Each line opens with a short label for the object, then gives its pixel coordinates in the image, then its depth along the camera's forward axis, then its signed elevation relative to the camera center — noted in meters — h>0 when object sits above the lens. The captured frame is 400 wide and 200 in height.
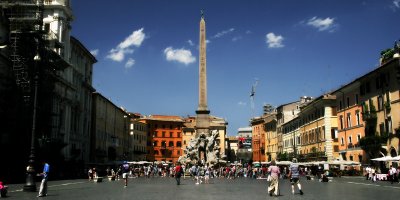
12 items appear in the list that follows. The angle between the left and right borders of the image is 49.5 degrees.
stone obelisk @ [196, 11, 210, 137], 47.84 +7.20
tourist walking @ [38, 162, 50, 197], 16.55 -1.19
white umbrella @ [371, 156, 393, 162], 32.72 -0.63
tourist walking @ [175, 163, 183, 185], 27.02 -1.28
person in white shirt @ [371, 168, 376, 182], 33.44 -1.91
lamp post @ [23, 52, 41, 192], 18.69 -0.75
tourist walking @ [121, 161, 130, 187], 25.31 -1.08
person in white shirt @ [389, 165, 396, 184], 29.84 -1.52
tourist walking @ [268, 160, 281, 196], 16.62 -0.99
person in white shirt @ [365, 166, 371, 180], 35.26 -1.83
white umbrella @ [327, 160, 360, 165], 40.38 -1.05
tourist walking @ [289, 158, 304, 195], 17.67 -0.89
